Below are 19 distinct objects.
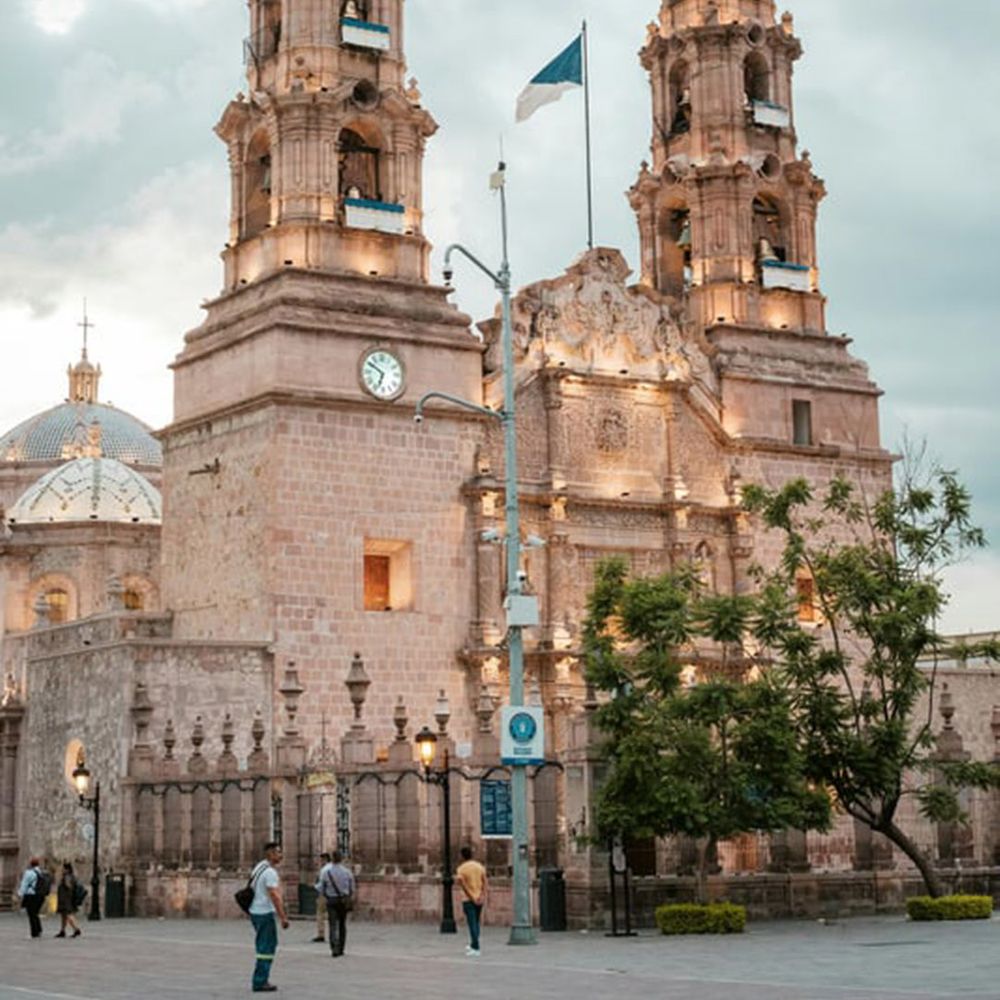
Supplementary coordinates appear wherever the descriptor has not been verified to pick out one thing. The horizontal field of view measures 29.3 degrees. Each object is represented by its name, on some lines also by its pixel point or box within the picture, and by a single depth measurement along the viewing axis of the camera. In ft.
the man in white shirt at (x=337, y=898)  90.38
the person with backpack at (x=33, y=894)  113.39
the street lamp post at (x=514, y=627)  93.66
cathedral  152.35
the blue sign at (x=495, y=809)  111.04
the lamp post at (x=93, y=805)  137.80
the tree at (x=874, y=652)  111.45
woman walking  113.09
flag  122.01
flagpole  189.98
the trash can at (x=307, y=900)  122.62
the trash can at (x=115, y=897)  139.63
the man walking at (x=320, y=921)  102.83
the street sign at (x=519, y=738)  94.89
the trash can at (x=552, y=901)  104.06
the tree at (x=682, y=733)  101.91
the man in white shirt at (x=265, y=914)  71.56
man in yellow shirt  89.15
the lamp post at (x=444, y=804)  104.83
